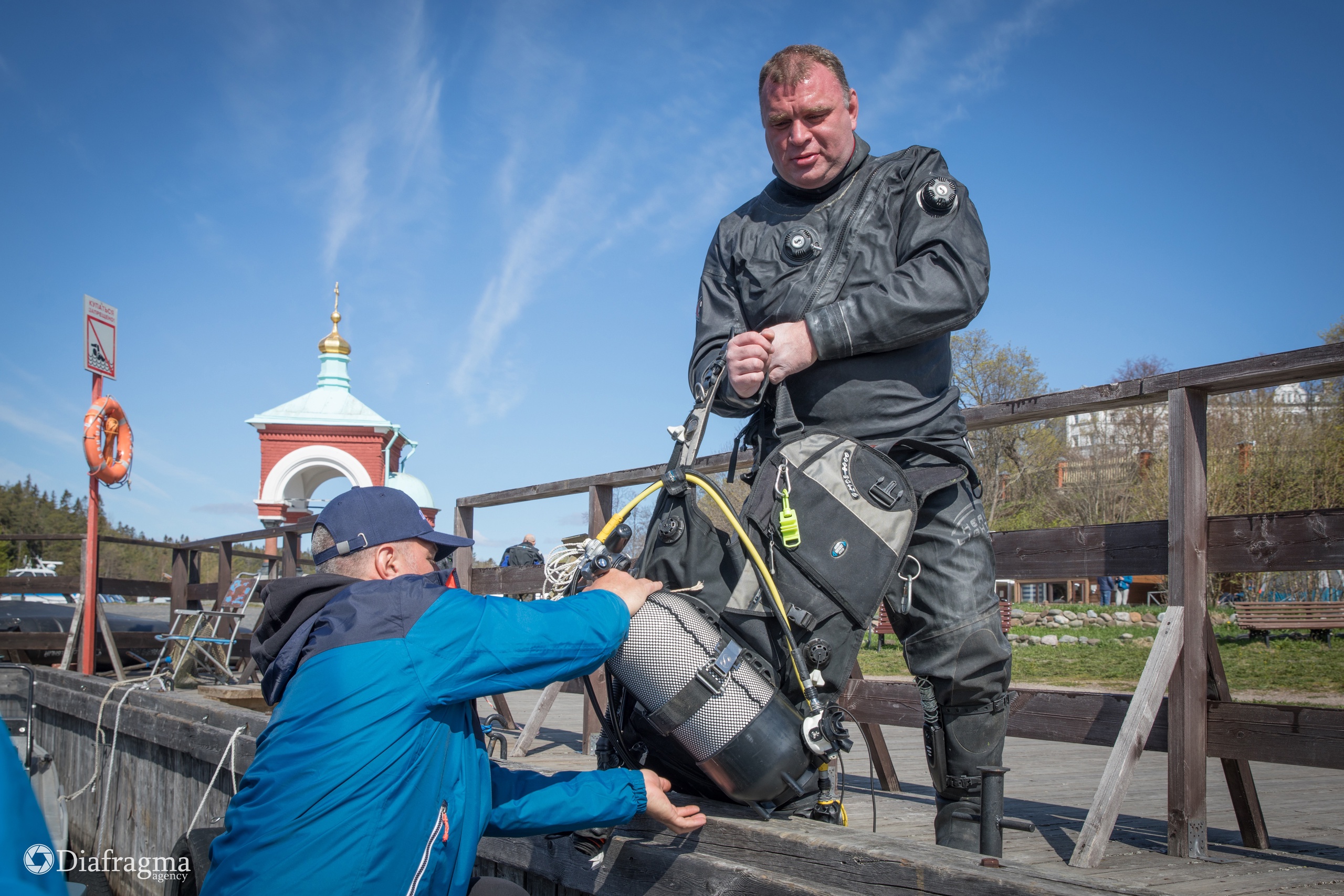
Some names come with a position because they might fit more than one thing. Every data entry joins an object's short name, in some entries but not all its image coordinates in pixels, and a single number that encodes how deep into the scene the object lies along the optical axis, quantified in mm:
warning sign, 9758
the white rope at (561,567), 2299
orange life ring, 10133
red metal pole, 9445
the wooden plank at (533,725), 5141
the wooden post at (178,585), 11078
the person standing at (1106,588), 28266
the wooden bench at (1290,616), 15852
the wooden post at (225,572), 10797
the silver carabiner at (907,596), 2273
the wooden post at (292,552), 9008
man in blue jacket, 1871
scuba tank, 1939
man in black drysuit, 2268
